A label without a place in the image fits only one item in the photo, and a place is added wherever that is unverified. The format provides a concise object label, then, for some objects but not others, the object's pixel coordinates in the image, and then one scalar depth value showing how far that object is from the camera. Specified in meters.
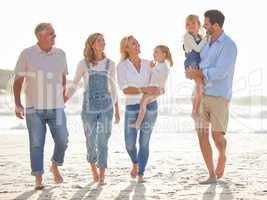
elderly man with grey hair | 11.79
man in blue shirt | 12.16
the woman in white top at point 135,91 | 12.80
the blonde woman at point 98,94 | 12.51
